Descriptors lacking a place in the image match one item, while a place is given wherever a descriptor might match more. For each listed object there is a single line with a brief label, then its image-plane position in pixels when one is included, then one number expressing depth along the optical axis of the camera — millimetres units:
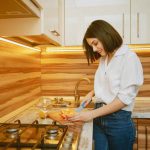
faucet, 2149
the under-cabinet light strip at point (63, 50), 2371
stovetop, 1005
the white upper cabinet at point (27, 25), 1188
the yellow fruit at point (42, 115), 1601
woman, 1354
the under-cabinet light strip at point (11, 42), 1522
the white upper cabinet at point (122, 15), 1935
